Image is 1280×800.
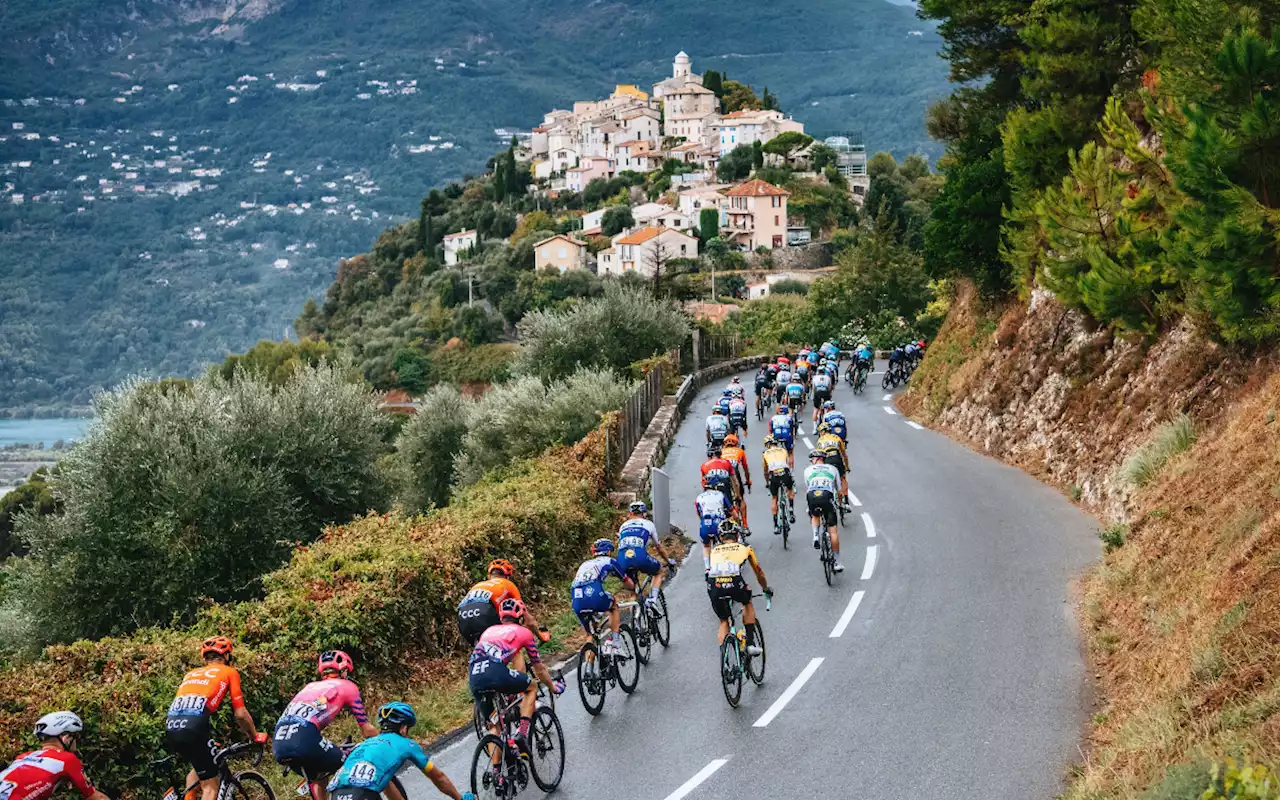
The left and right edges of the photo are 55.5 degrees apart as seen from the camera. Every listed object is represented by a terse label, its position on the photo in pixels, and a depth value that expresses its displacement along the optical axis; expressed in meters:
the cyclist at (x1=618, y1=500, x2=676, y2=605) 13.14
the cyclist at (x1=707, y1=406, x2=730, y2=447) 23.53
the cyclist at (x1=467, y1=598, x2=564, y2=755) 9.31
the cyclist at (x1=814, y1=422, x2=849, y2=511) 18.62
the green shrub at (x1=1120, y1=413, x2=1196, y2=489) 17.45
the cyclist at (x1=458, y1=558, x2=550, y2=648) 10.37
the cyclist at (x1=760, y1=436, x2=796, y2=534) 18.17
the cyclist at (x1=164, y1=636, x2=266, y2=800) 8.52
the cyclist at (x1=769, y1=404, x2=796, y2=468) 20.64
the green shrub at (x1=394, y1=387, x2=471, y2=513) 37.81
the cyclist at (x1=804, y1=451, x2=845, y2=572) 16.17
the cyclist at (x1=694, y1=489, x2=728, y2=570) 15.48
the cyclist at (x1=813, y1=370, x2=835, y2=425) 30.44
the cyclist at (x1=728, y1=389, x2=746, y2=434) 26.03
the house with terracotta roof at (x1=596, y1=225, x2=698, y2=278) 122.62
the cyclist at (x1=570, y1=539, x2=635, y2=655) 12.00
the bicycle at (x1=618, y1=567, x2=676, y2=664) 13.31
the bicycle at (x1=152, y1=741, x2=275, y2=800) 8.84
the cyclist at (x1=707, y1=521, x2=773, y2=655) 11.80
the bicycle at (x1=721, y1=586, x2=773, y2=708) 11.59
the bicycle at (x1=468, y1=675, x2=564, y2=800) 9.22
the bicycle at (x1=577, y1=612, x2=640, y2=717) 11.80
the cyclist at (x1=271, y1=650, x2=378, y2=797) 8.21
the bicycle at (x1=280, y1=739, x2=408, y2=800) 8.41
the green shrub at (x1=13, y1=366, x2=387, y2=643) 20.61
